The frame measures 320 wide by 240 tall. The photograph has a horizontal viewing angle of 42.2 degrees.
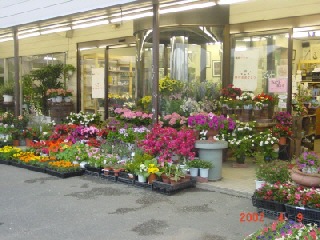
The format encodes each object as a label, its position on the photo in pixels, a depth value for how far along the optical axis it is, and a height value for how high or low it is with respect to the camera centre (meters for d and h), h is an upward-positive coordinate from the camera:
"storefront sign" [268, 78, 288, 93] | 9.52 +0.00
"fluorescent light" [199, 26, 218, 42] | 10.02 +1.28
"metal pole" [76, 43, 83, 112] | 13.88 +0.16
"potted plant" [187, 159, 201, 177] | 7.52 -1.47
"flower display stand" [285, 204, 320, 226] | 5.17 -1.63
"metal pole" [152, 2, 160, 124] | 8.23 +0.36
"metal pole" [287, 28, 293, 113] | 9.40 +0.25
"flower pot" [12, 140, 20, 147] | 12.12 -1.71
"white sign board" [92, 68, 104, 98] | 13.31 +0.07
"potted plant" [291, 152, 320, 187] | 5.58 -1.18
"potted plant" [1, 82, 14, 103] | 15.93 -0.29
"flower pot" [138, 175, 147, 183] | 7.35 -1.66
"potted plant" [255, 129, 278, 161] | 8.55 -1.22
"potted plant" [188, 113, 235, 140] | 8.38 -0.79
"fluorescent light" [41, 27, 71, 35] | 11.07 +1.52
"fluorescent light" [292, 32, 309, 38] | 9.54 +1.22
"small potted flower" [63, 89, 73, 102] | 13.16 -0.33
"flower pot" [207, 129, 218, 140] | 8.45 -0.98
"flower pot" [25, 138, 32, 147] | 12.03 -1.64
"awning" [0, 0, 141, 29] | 8.83 +1.83
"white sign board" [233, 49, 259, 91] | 10.09 +0.39
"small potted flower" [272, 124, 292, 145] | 8.95 -1.01
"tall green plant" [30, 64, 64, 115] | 13.94 +0.19
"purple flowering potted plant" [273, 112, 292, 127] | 9.09 -0.74
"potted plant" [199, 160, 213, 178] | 7.46 -1.47
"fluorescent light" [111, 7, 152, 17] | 8.67 +1.58
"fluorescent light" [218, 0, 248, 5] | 7.46 +1.53
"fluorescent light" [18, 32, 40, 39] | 12.32 +1.52
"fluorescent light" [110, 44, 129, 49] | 12.52 +1.19
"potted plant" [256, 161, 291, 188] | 6.10 -1.30
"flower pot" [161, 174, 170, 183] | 7.08 -1.60
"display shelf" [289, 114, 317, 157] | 9.35 -1.21
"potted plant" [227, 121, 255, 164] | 8.62 -1.14
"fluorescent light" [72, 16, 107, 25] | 9.74 +1.57
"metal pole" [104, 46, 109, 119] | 13.09 +0.05
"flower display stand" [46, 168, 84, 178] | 8.25 -1.79
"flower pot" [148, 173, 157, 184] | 7.25 -1.61
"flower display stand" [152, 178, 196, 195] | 6.88 -1.72
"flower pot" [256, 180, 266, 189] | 6.42 -1.52
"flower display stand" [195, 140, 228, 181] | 7.60 -1.26
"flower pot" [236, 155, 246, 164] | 9.00 -1.61
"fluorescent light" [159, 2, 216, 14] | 8.00 +1.55
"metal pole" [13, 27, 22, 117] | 11.97 +0.66
